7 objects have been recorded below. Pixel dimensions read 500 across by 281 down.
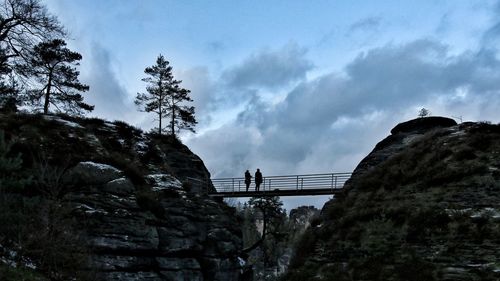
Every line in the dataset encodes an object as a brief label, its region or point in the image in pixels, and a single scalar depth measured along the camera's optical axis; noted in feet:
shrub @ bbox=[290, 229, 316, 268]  56.24
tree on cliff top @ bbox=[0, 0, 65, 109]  91.91
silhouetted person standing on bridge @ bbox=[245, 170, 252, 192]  122.04
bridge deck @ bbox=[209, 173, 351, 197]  107.65
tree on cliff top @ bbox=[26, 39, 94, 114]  122.52
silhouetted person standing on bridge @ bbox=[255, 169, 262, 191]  120.37
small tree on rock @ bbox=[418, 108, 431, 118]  112.54
